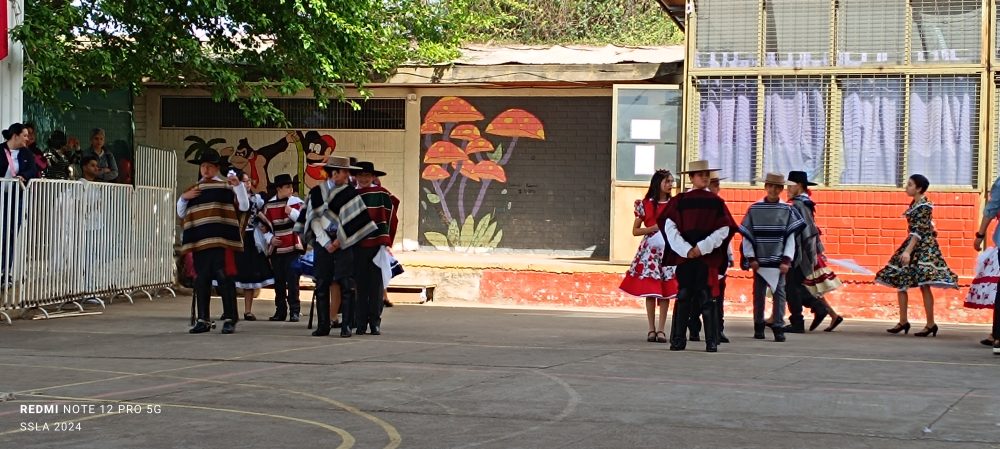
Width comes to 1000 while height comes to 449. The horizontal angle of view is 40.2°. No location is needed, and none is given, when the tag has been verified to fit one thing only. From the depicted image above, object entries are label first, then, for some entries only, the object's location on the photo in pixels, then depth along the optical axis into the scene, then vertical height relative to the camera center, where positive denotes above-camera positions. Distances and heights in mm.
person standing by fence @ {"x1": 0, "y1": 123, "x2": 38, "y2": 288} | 14648 +290
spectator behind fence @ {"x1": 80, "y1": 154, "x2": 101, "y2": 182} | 17500 +427
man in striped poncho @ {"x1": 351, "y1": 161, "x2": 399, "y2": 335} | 13711 -543
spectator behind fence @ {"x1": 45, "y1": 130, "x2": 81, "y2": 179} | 17578 +576
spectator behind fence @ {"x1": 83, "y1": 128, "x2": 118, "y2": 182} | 17906 +584
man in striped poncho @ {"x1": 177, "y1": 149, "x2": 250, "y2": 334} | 13484 -314
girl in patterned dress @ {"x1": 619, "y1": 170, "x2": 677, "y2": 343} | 13414 -566
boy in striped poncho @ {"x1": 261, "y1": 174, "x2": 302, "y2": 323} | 15531 -464
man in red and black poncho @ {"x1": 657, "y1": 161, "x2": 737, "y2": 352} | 12297 -316
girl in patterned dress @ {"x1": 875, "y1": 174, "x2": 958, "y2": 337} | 14906 -514
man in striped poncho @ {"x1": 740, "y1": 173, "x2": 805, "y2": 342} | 14328 -356
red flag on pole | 15599 +1996
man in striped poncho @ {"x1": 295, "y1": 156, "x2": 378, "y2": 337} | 13539 -228
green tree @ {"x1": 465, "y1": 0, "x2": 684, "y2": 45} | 38312 +5293
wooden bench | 19844 -1215
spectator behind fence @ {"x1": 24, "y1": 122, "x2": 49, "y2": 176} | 15188 +597
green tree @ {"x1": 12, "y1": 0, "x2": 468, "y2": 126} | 16969 +2140
